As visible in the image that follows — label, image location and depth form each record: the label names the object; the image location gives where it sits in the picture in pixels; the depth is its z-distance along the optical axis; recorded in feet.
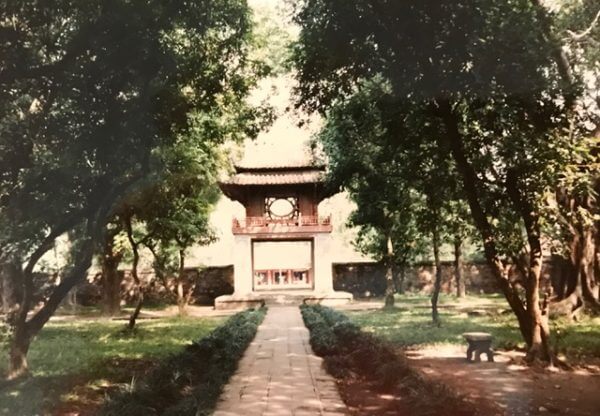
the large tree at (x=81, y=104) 26.35
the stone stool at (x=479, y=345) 35.19
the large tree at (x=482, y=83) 30.42
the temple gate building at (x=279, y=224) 91.20
